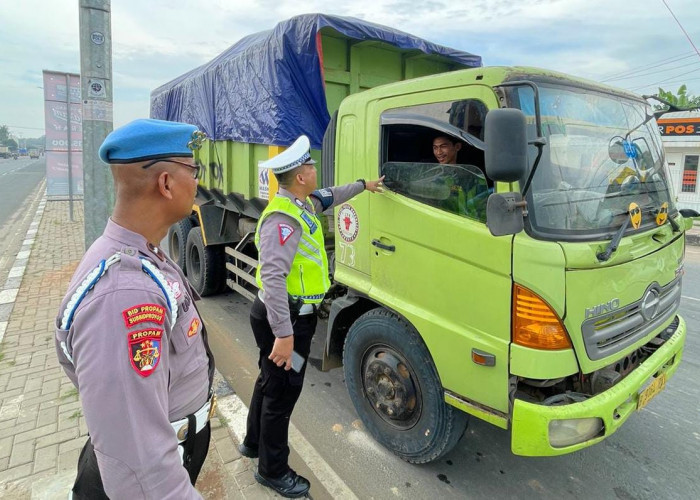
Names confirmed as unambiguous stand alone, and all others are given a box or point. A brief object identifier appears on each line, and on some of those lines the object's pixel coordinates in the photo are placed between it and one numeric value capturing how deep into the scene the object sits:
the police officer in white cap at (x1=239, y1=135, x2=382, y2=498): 2.26
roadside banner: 10.02
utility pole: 3.37
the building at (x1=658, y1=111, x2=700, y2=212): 16.03
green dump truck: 2.01
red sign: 15.86
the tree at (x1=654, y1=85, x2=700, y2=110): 21.31
